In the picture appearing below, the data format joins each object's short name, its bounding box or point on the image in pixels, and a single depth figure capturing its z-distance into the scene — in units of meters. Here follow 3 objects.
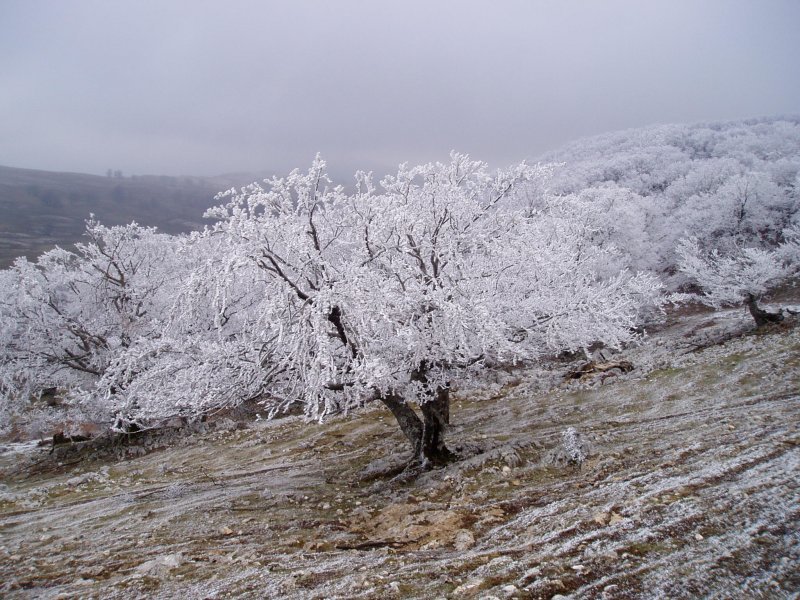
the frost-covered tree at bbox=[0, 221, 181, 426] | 17.95
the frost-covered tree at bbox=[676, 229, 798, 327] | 20.06
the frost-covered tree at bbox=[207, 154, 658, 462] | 7.51
